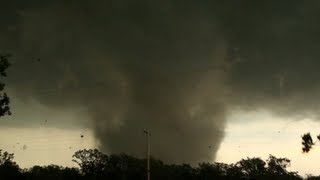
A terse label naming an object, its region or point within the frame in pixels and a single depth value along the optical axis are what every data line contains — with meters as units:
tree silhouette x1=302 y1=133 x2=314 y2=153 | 30.49
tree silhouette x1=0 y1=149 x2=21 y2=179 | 77.85
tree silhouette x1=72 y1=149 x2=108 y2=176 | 98.89
